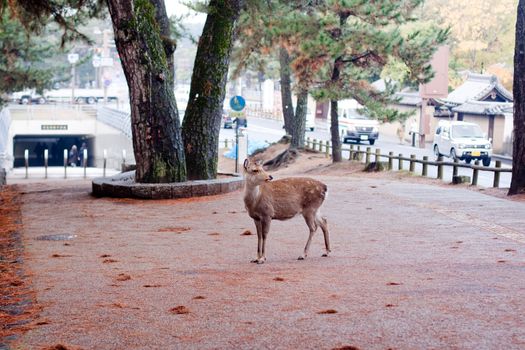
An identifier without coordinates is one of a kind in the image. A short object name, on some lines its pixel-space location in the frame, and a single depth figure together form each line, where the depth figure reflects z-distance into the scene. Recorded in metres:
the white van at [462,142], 38.28
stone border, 17.17
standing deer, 9.75
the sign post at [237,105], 26.03
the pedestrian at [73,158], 56.49
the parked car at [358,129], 52.81
